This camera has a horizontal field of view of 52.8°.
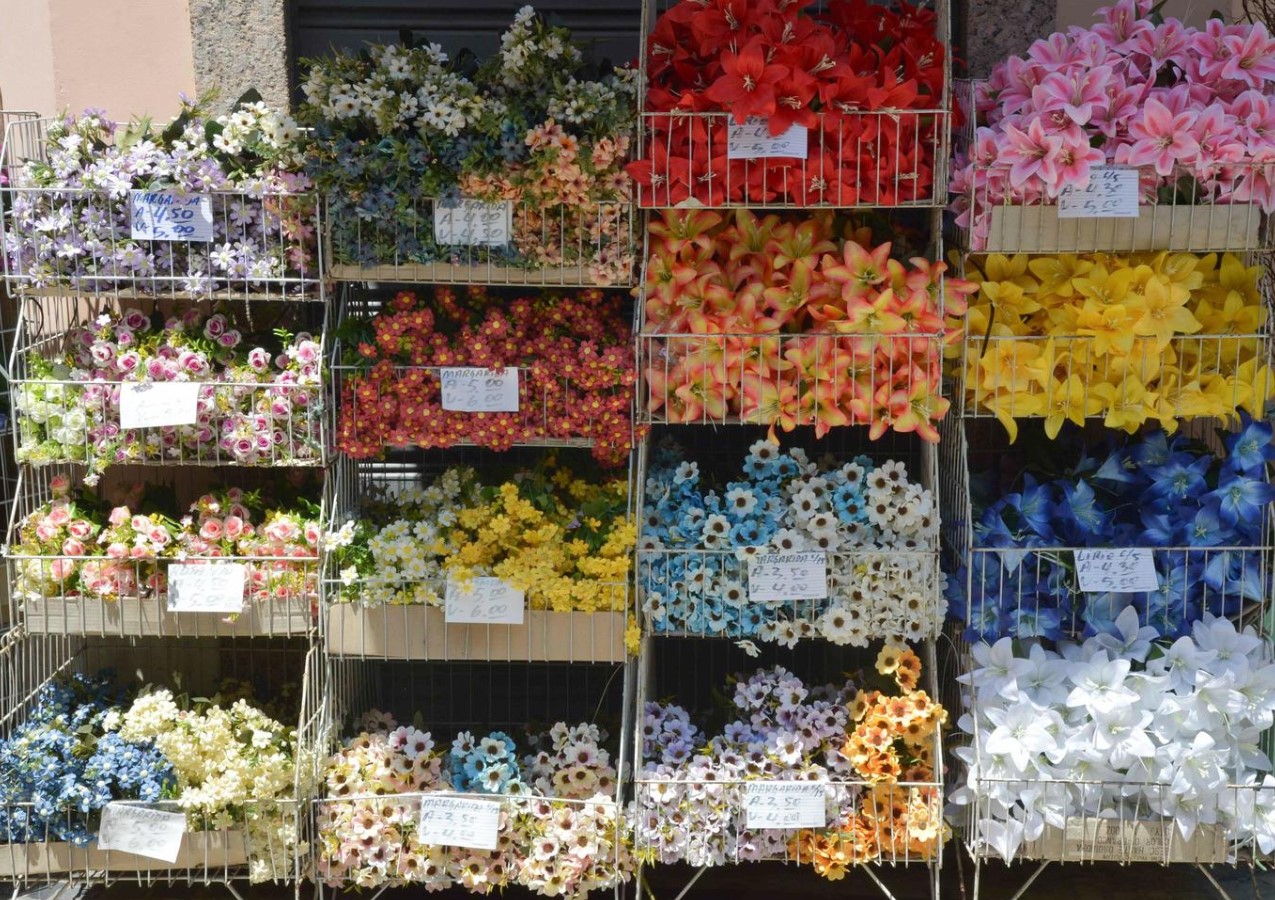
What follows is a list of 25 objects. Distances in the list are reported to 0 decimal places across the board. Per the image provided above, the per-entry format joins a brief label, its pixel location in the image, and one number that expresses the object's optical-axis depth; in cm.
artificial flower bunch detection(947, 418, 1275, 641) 291
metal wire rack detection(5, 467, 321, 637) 298
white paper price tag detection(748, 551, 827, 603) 288
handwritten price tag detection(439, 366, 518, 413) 288
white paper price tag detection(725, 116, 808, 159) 270
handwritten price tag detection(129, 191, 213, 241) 289
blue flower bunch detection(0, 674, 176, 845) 293
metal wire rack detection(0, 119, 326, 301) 290
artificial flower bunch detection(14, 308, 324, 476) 297
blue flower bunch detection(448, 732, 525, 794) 297
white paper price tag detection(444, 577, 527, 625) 288
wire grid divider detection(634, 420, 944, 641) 290
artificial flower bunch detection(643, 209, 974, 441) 277
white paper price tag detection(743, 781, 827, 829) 285
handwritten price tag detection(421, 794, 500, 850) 287
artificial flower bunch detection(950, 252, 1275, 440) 280
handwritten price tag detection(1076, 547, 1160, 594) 286
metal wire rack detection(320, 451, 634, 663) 290
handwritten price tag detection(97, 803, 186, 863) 293
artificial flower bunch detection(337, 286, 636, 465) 287
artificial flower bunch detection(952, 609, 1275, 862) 278
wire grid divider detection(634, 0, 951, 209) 275
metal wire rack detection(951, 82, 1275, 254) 273
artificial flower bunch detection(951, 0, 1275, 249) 266
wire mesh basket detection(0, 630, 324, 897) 295
